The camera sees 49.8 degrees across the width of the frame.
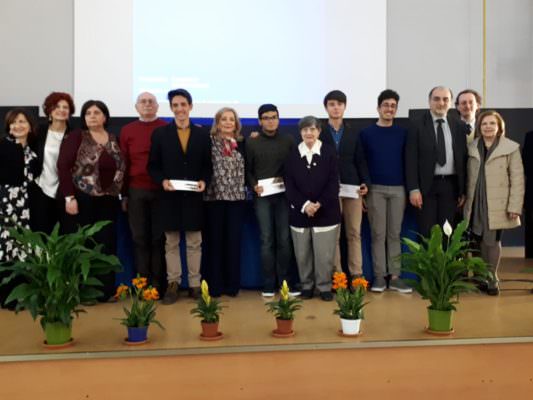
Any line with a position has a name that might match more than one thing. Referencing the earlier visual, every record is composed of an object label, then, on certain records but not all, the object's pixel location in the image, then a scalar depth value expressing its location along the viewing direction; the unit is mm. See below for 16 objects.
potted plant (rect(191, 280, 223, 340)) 2865
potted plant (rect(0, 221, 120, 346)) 2711
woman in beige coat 3908
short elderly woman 3785
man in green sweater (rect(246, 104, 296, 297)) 3934
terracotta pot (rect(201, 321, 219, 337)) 2861
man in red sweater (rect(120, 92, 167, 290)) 3836
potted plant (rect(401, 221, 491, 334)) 2930
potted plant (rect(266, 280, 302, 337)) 2906
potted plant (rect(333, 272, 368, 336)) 2883
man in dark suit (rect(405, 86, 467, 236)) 3951
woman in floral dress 3615
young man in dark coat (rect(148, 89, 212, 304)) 3740
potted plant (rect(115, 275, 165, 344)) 2795
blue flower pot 2791
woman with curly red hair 3723
